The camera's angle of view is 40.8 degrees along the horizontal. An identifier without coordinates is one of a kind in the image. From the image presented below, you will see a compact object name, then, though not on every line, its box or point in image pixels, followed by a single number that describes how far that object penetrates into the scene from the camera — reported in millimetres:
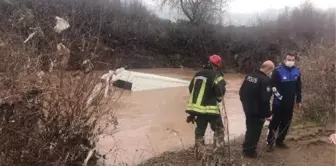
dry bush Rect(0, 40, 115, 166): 5512
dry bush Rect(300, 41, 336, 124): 9742
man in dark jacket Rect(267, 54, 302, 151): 7452
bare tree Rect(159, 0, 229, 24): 34781
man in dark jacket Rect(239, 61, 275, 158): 6945
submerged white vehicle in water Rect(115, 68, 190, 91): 17031
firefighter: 7003
